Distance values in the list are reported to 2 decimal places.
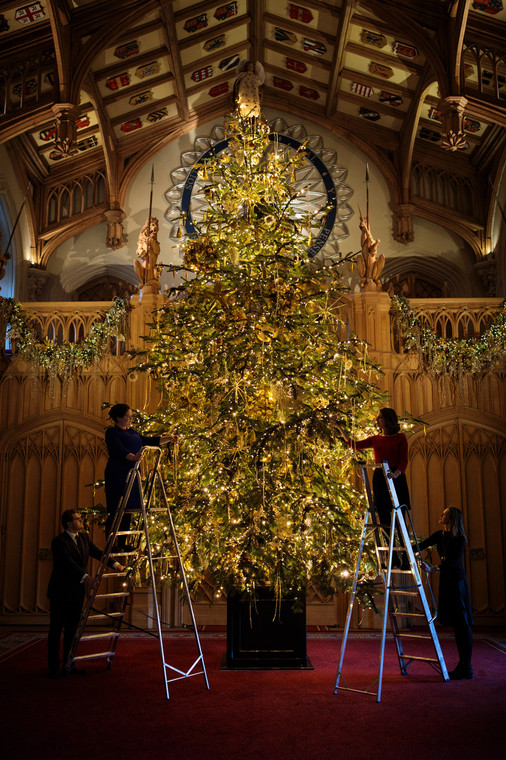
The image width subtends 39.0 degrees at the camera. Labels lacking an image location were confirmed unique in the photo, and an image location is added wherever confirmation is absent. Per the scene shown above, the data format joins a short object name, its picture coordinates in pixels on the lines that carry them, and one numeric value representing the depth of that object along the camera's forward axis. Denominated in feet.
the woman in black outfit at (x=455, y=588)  15.68
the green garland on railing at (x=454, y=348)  26.09
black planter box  16.98
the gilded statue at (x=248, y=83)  25.41
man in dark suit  16.12
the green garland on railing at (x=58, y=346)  26.66
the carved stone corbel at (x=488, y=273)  31.99
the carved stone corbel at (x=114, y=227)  33.88
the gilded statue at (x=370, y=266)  27.12
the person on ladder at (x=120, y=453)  16.26
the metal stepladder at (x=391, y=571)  14.29
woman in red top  16.31
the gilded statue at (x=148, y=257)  27.32
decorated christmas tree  17.04
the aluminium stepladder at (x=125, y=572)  14.46
